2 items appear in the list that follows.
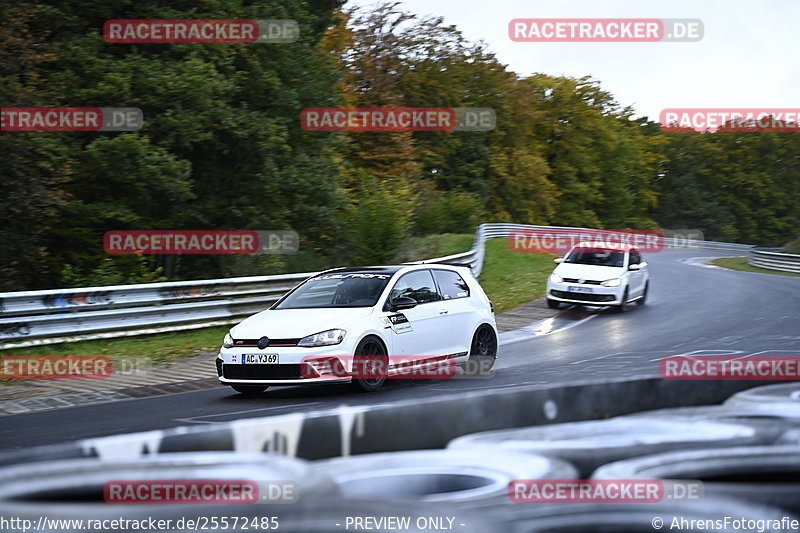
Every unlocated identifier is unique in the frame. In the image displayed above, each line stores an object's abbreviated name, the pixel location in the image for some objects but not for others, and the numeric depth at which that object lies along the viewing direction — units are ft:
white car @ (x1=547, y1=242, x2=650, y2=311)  71.46
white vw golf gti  34.65
